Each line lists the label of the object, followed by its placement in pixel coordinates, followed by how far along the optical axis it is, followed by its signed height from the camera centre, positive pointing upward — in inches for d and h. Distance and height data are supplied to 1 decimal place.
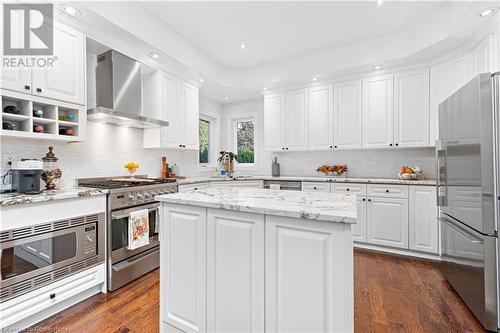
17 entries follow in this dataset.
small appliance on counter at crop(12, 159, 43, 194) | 76.2 -2.3
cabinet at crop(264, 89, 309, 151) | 168.2 +33.8
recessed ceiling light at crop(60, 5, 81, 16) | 83.8 +56.6
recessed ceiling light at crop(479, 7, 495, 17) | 87.8 +57.4
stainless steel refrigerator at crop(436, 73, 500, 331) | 67.4 -8.5
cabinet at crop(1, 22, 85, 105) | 77.6 +32.6
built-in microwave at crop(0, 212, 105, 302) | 66.2 -26.3
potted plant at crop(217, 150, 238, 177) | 194.7 +6.0
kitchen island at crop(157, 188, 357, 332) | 44.5 -20.7
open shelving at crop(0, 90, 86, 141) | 77.4 +17.8
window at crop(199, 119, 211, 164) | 199.2 +22.0
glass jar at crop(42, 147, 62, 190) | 89.4 -1.1
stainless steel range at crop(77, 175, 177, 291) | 91.7 -23.4
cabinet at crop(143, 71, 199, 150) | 132.2 +34.6
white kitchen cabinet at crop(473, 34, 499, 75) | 99.4 +48.7
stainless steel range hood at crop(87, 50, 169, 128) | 106.0 +36.3
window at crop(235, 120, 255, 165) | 209.2 +23.2
